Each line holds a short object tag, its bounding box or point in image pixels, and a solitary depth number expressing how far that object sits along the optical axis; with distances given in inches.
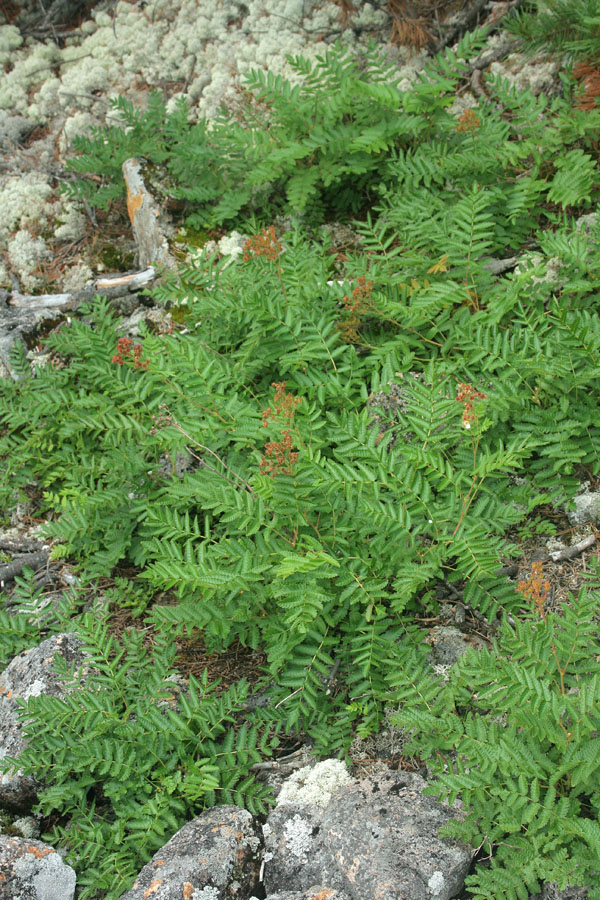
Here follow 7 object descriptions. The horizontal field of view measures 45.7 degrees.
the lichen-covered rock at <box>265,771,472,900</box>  94.2
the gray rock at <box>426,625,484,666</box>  122.9
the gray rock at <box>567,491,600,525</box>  132.3
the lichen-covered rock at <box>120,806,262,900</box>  99.1
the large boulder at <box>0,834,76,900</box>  107.9
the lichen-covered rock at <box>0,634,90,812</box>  123.3
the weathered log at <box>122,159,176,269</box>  224.5
